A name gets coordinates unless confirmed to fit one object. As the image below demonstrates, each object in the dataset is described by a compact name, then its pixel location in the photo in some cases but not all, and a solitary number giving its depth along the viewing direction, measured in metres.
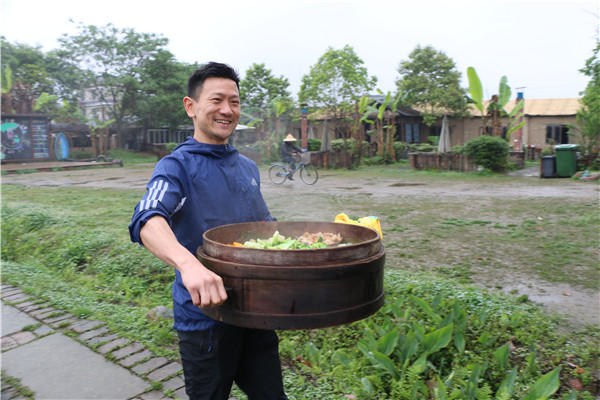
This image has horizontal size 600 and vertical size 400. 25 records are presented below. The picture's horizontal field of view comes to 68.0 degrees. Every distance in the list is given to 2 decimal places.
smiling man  1.96
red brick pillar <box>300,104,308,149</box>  26.09
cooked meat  2.02
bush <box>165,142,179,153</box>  31.36
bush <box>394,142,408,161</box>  26.34
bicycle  16.39
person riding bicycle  16.77
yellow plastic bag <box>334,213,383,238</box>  2.46
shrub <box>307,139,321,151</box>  29.92
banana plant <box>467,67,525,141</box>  17.72
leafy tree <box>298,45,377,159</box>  26.97
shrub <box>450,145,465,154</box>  19.49
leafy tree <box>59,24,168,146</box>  35.56
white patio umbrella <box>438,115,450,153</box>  22.36
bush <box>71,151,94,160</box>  34.19
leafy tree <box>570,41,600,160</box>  16.74
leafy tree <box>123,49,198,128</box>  35.50
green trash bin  16.23
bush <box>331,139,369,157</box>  23.92
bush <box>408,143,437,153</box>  27.19
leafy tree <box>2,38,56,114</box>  30.36
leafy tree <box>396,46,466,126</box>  29.67
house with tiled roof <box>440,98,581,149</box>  31.66
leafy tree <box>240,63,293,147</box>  35.16
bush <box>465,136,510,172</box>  17.84
